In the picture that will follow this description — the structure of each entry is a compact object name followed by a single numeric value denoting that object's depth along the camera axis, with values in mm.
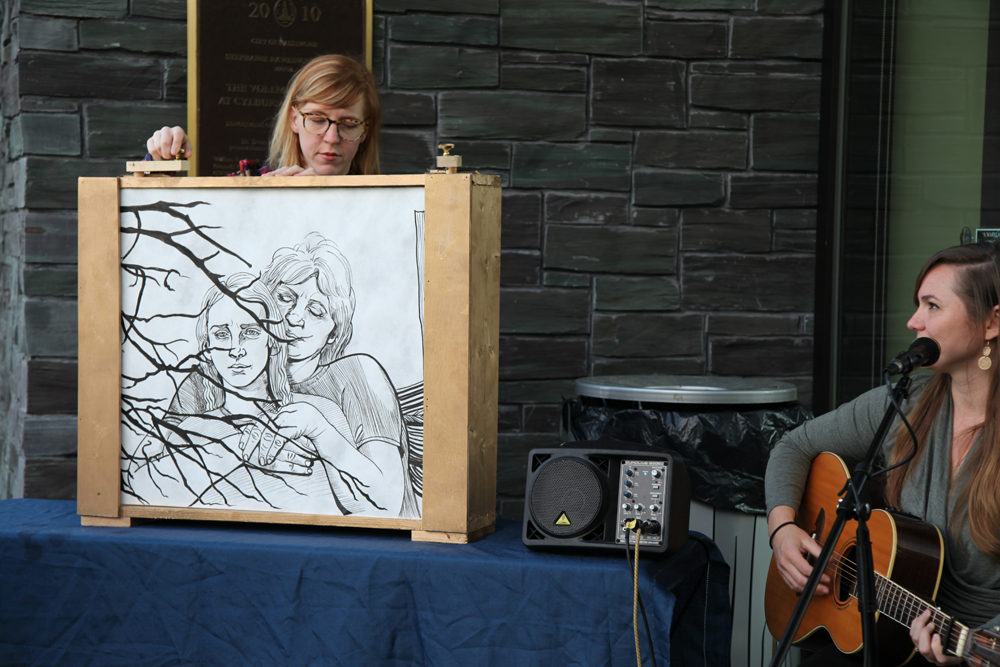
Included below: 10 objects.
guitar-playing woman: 4687
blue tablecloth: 4591
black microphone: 4554
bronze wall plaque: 5936
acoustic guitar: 4581
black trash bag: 5259
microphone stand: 4466
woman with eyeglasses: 4939
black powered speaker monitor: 4621
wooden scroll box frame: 4660
